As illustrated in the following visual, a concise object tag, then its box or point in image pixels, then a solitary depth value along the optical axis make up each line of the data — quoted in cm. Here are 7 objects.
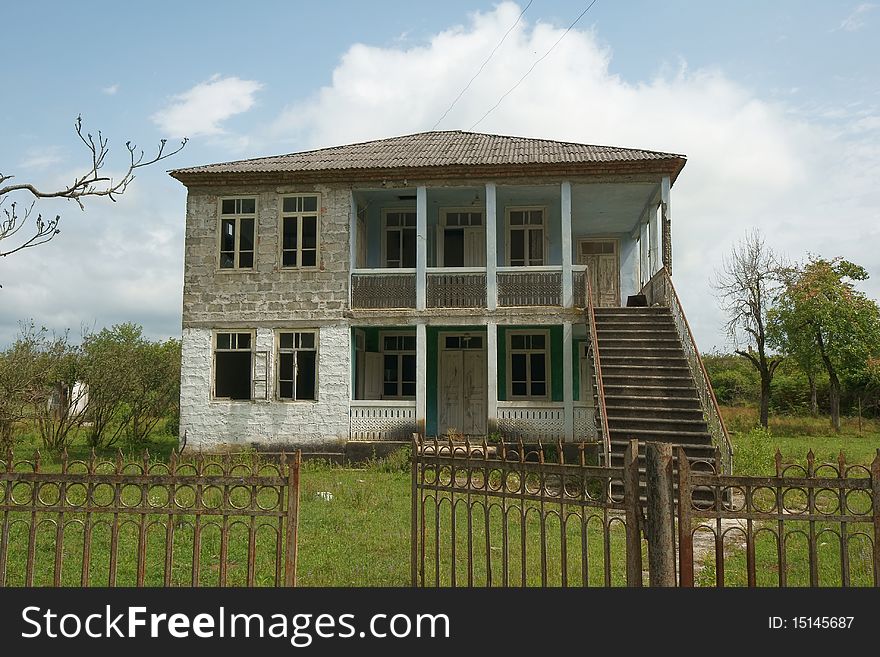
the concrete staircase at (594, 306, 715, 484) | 1209
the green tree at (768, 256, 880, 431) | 2641
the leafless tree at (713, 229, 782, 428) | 2797
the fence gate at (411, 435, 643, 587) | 437
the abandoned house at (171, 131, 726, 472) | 1542
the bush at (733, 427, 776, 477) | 1252
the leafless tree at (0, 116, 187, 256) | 613
